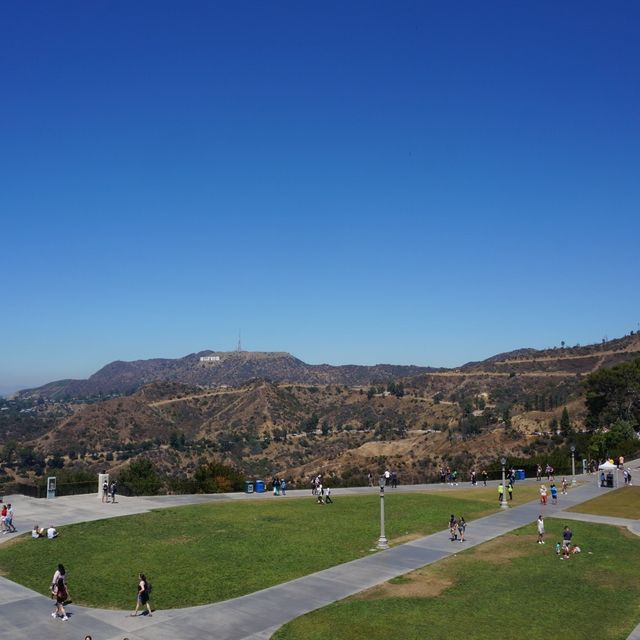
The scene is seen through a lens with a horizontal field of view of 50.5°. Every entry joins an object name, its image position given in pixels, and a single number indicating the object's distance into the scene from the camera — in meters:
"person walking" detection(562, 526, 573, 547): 24.62
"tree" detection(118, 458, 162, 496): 42.84
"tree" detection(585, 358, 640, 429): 75.94
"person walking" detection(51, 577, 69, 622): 18.31
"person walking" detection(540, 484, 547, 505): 35.76
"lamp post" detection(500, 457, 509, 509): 34.97
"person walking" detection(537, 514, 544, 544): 27.10
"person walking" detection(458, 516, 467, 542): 27.17
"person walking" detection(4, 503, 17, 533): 28.73
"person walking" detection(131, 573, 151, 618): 18.36
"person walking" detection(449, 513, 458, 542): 27.31
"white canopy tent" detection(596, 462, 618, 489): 41.76
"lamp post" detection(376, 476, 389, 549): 26.11
